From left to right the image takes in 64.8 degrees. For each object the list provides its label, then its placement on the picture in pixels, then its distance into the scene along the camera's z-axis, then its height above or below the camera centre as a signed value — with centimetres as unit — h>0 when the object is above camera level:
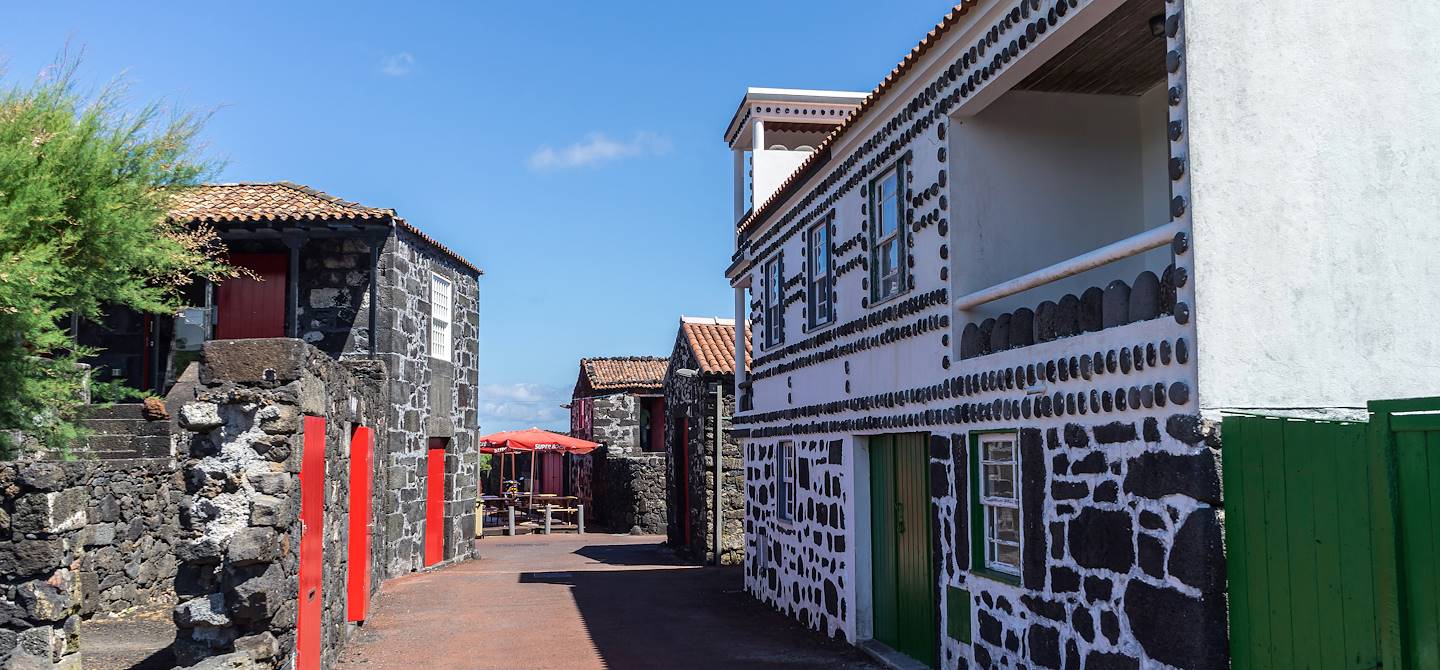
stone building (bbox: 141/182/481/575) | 1761 +227
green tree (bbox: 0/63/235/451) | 1115 +226
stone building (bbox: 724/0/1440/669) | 587 +82
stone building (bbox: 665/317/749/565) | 1994 -13
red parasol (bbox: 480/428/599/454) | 3009 -12
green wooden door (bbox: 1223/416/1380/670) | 466 -50
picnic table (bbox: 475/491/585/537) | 2877 -196
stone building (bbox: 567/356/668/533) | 2792 -15
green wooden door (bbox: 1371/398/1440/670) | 424 -36
